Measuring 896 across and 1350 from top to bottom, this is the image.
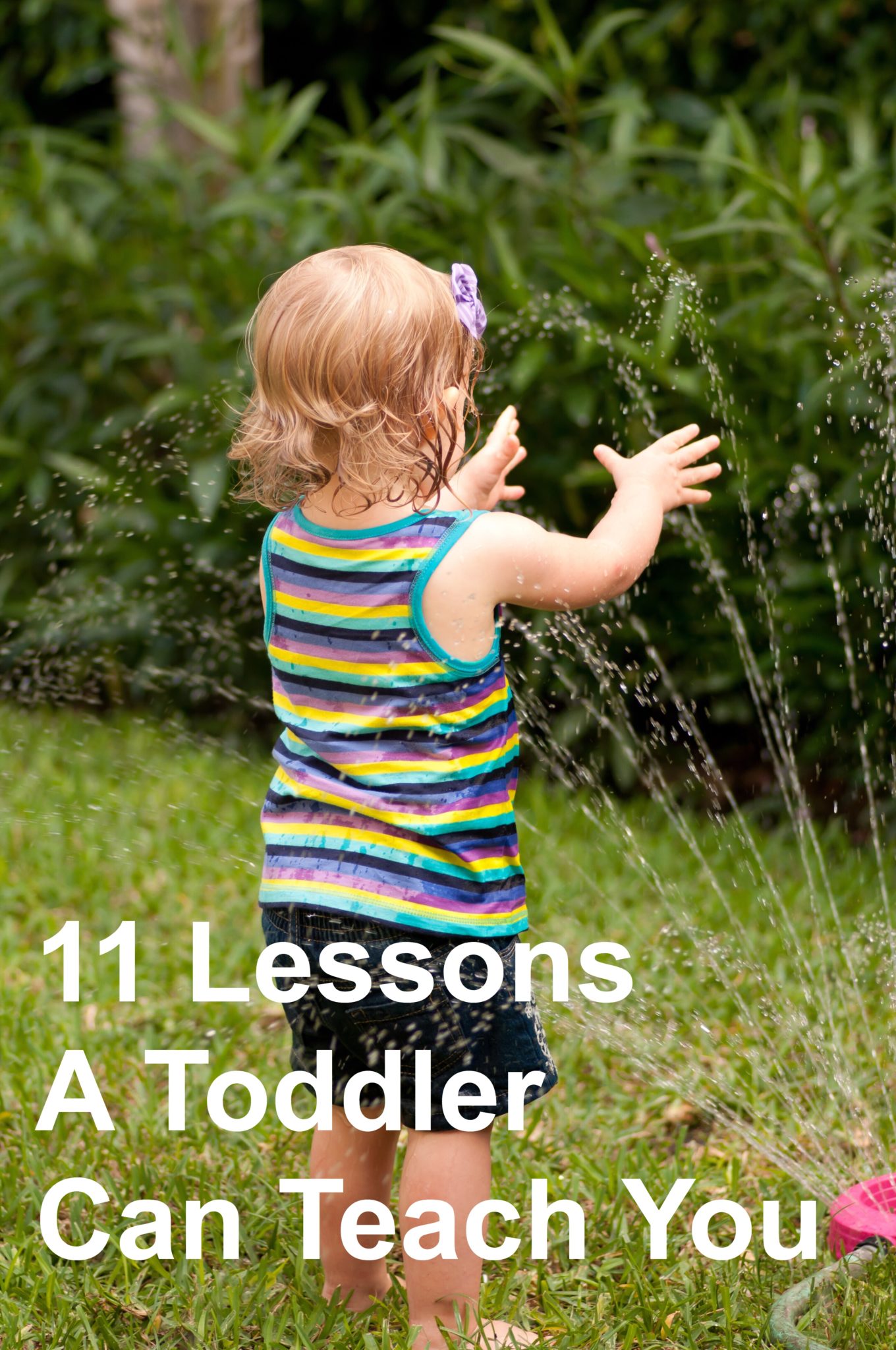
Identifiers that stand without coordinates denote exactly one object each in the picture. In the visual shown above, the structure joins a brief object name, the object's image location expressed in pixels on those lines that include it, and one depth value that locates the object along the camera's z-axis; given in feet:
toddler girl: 11.53
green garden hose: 12.46
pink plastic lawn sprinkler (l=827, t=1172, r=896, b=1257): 13.45
